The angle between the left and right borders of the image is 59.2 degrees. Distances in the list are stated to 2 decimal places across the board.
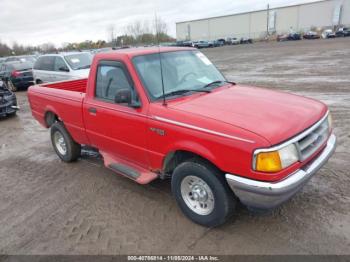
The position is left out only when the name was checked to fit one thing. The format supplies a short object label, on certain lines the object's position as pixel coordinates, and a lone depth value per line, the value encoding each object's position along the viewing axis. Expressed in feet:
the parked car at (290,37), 205.36
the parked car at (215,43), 221.05
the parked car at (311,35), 203.82
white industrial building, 264.72
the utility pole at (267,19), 294.05
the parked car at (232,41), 237.25
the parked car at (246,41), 235.20
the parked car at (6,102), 32.42
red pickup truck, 9.60
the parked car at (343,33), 193.77
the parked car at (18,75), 53.11
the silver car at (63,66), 36.91
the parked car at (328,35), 197.38
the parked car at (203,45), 219.41
